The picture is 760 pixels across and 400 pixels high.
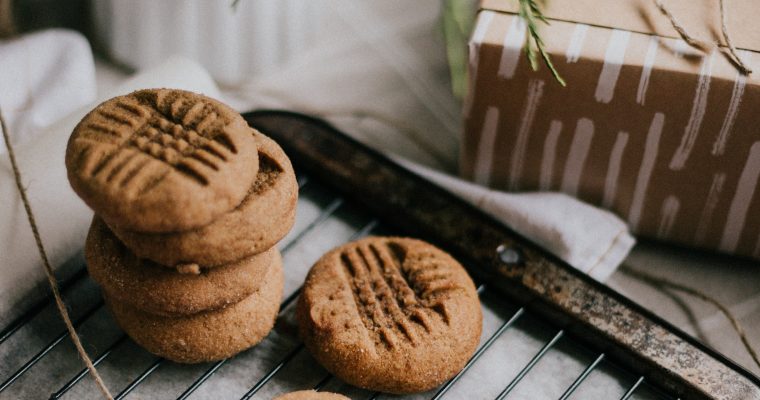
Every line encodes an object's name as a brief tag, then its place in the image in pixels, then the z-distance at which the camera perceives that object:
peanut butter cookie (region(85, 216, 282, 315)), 0.49
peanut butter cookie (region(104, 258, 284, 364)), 0.50
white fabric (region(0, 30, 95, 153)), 0.58
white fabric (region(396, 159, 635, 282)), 0.56
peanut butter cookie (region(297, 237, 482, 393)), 0.51
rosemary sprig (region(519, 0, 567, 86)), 0.50
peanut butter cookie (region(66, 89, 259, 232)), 0.46
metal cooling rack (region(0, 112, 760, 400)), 0.51
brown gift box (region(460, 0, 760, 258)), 0.53
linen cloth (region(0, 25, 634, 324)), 0.52
